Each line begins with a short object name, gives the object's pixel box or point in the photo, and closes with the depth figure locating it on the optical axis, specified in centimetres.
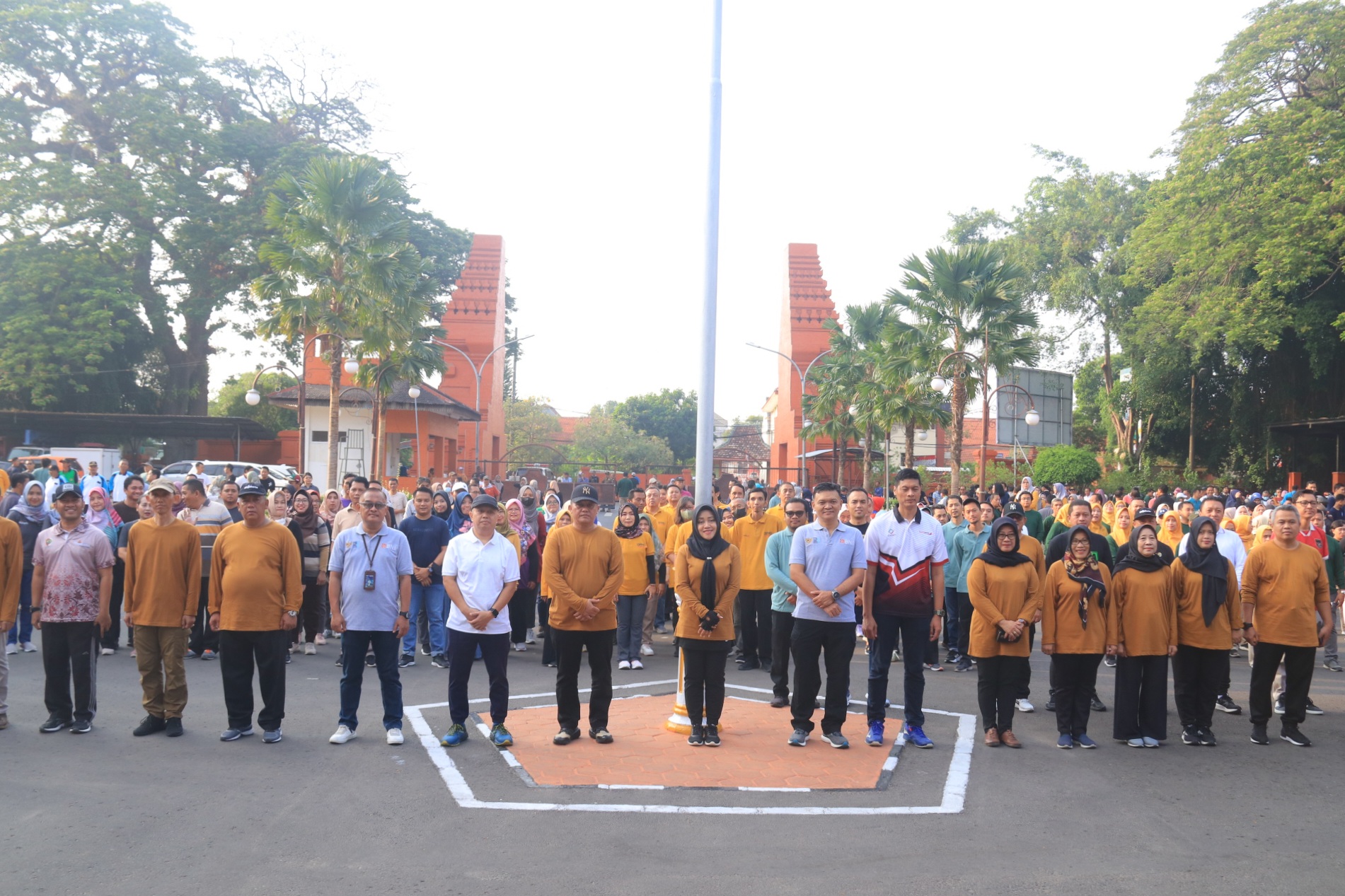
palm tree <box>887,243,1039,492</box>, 2512
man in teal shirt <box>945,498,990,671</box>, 1120
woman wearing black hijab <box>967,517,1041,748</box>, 787
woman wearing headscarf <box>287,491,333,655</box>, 1064
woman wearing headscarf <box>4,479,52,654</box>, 1101
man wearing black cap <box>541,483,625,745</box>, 767
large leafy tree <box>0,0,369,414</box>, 3969
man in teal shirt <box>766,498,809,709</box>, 815
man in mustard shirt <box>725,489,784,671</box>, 1106
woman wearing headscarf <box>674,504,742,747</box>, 770
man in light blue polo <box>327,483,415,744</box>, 768
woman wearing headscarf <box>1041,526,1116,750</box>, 802
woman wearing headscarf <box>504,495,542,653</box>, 1180
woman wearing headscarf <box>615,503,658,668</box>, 1106
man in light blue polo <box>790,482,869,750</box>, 765
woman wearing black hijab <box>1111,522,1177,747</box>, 805
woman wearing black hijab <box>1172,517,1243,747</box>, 815
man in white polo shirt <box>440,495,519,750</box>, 760
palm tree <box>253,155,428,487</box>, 2347
